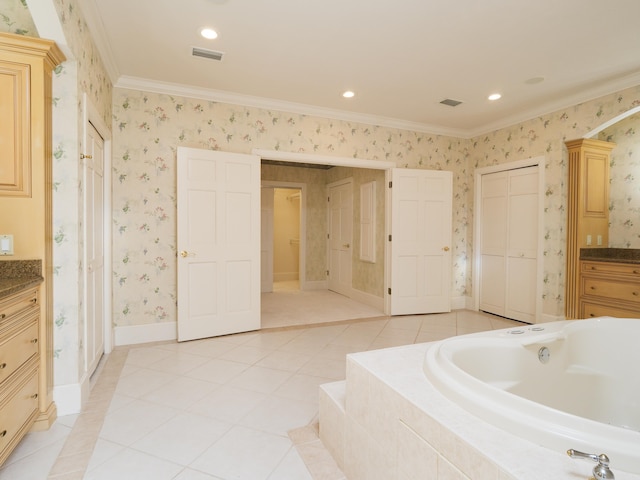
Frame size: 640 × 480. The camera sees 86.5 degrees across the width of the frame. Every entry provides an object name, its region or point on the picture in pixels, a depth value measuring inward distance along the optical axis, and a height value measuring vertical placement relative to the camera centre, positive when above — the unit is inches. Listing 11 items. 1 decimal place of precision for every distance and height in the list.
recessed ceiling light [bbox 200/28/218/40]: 99.2 +59.0
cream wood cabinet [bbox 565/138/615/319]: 144.5 +12.8
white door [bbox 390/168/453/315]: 177.5 -4.5
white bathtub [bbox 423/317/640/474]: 65.6 -27.1
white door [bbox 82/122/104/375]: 91.7 -4.6
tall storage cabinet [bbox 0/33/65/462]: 72.7 +16.0
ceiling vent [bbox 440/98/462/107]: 150.8 +58.7
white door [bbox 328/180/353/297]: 239.9 -2.1
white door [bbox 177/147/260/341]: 134.3 -4.5
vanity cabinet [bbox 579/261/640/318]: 127.0 -22.4
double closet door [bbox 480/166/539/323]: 164.4 -5.6
